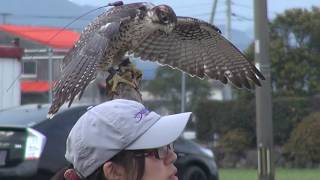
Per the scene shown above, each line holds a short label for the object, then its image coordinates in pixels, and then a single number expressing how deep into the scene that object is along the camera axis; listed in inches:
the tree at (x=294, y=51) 1385.3
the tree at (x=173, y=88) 1793.8
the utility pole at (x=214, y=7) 1546.5
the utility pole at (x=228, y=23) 1755.7
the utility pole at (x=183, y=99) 1508.2
